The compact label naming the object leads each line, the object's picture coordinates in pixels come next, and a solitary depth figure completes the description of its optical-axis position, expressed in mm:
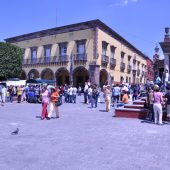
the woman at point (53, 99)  9173
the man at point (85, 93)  15103
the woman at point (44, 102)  9124
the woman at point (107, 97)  11331
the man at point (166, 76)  12313
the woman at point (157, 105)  8136
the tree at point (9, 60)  25718
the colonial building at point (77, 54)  24429
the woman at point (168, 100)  8230
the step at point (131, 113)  9387
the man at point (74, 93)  15754
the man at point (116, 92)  12899
